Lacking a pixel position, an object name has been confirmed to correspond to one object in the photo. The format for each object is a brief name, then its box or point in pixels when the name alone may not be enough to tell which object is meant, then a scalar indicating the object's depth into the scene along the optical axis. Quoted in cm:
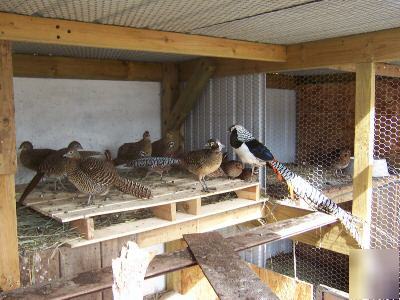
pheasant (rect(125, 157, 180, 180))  321
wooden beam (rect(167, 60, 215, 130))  394
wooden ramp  155
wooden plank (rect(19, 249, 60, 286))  223
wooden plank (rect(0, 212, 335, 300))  156
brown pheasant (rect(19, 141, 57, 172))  327
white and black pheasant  298
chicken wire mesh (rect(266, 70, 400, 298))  423
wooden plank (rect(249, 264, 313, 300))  311
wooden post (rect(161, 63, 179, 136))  439
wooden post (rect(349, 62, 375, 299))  281
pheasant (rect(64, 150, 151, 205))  266
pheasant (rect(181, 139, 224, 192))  319
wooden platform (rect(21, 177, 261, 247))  242
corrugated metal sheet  358
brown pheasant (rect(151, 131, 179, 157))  374
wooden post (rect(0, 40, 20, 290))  195
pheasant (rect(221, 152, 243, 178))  350
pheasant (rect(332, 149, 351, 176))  429
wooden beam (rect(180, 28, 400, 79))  266
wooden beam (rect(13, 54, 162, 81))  359
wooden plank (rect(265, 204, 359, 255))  311
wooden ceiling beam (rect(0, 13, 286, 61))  200
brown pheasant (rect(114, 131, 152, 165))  362
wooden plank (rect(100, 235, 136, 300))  251
